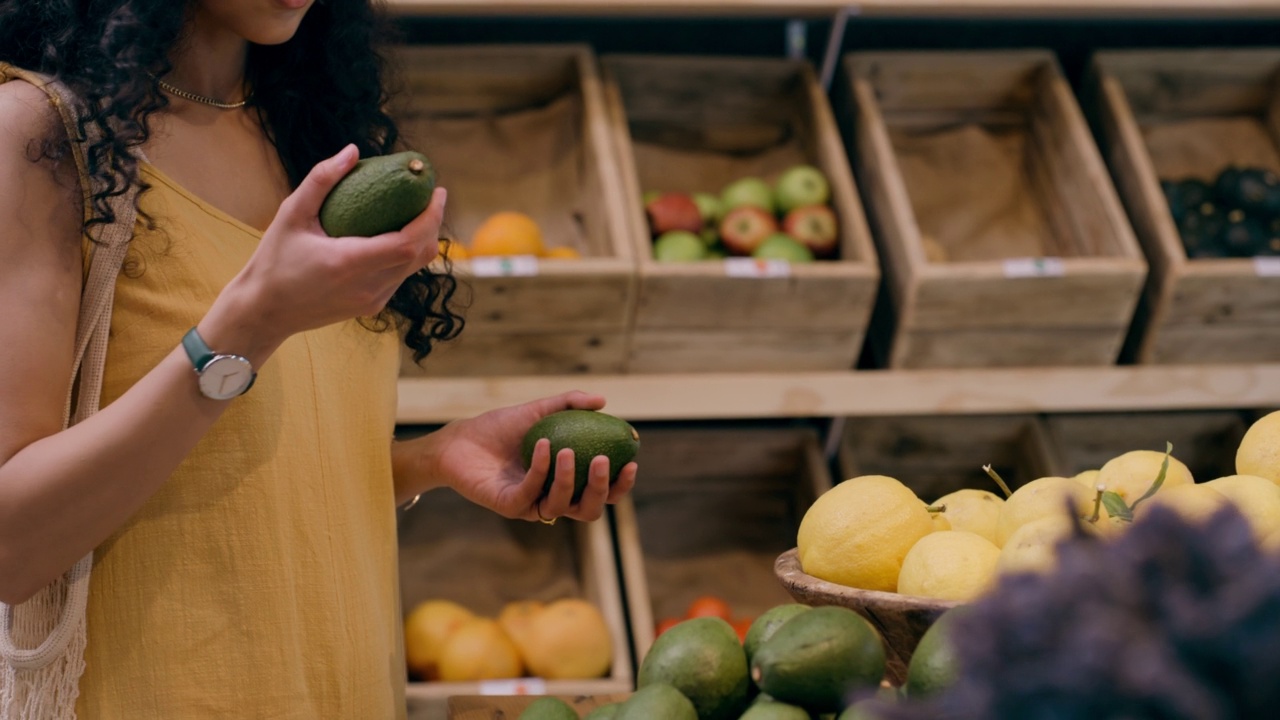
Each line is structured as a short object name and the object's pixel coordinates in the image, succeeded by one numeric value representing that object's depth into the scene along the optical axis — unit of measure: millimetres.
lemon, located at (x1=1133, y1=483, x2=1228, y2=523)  877
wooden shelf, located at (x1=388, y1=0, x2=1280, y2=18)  2266
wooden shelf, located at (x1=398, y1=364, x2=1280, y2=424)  2189
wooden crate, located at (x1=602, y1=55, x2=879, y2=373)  2178
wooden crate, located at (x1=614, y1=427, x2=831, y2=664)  2539
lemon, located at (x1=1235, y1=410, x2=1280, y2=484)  1009
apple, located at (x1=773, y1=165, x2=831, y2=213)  2469
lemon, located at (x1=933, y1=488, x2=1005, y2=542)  1055
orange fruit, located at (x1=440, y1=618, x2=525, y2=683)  2115
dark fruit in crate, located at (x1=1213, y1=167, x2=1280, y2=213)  2531
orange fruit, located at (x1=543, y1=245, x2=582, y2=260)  2318
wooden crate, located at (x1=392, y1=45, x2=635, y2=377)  2184
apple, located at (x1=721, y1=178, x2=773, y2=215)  2539
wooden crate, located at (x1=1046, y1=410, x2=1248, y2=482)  2551
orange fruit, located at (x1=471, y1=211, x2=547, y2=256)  2275
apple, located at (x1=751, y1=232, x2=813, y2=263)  2311
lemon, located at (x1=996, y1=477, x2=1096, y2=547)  943
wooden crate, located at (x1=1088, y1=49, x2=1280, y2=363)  2256
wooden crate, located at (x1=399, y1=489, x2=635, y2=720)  2434
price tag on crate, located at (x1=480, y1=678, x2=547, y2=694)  2004
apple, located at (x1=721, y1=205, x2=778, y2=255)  2434
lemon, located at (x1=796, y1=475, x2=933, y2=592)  979
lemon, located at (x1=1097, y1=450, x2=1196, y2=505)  1000
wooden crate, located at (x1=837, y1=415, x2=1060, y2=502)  2525
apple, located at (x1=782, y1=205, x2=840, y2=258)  2393
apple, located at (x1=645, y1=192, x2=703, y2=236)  2449
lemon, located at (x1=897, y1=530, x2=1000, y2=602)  879
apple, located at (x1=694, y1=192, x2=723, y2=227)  2564
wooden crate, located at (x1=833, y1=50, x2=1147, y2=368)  2211
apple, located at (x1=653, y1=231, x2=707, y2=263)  2354
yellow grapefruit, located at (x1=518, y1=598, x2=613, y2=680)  2102
